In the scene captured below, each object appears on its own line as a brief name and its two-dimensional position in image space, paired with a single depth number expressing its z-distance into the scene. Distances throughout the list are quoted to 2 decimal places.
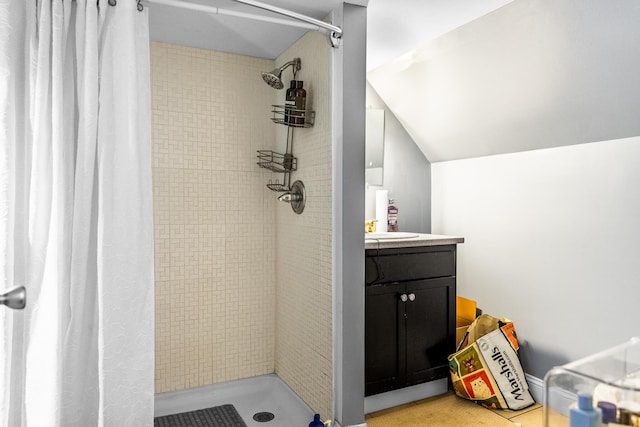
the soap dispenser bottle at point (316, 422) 2.02
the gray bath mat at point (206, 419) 2.32
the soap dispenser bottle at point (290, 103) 2.34
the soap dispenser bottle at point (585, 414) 0.89
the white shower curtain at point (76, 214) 1.52
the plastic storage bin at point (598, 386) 0.92
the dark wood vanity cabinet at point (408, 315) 2.41
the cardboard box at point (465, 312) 3.02
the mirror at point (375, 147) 3.17
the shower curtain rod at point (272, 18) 1.77
